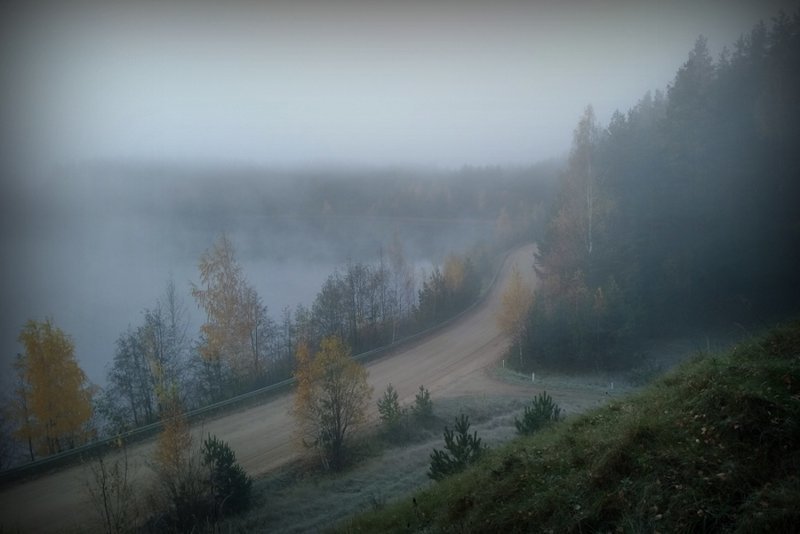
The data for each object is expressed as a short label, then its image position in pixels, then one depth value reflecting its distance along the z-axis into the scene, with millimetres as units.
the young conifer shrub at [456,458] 9312
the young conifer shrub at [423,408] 18297
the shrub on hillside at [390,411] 17859
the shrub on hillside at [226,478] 12555
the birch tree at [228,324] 23359
